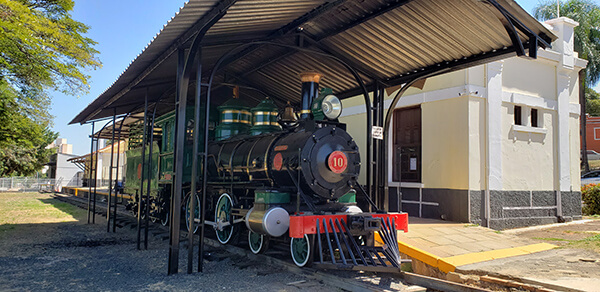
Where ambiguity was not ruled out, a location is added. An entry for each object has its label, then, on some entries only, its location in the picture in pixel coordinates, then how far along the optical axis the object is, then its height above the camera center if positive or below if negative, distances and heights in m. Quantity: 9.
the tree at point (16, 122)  13.16 +1.68
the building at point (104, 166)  38.53 +0.64
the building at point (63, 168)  49.25 +0.44
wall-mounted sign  7.86 +0.84
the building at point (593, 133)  37.28 +4.40
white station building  10.36 +1.03
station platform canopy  5.70 +2.17
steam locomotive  5.96 -0.14
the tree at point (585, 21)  26.20 +10.11
